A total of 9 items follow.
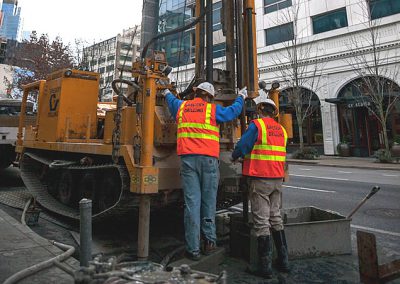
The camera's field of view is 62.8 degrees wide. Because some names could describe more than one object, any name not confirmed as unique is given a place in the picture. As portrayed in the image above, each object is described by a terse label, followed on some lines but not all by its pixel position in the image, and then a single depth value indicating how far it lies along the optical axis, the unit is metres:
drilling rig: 3.84
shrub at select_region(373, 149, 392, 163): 17.27
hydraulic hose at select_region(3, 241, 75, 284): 2.88
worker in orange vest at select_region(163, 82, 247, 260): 3.63
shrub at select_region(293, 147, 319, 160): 20.67
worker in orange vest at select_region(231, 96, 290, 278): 3.65
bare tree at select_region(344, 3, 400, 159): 18.46
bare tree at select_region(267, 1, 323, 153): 21.75
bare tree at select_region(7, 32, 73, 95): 24.80
